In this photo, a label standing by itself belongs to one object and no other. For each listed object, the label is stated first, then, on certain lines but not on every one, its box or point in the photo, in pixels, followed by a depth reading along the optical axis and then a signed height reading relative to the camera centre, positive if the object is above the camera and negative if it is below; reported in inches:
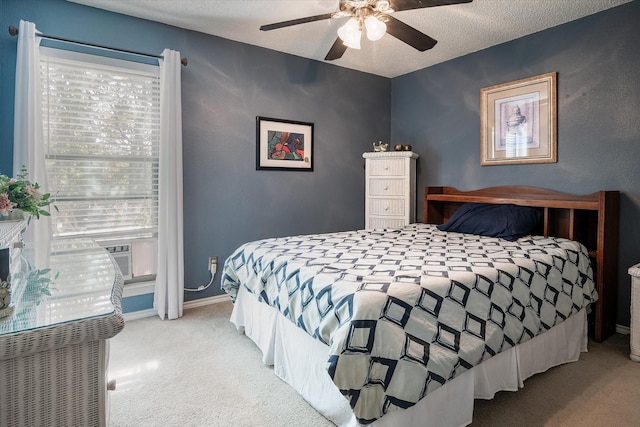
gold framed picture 126.3 +31.0
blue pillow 114.5 -5.9
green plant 62.8 +1.1
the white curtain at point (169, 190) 119.2 +4.0
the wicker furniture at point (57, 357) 32.8 -15.1
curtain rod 98.6 +48.2
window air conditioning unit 119.7 -18.8
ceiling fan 80.0 +44.1
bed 56.1 -20.8
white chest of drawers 162.1 +6.8
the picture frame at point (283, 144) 146.7 +24.9
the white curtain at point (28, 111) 98.5 +25.1
